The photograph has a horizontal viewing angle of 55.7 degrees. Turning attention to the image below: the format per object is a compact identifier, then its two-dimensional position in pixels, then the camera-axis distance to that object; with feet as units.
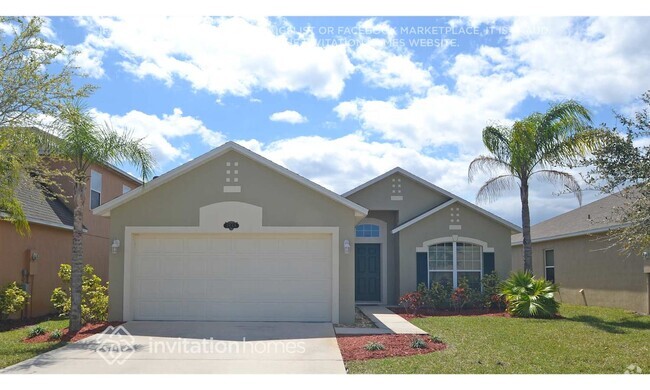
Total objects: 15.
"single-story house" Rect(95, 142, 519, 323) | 48.34
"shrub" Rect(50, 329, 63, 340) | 40.47
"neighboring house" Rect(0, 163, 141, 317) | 52.39
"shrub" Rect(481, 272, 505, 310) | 62.91
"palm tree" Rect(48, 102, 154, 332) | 42.45
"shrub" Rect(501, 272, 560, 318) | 54.24
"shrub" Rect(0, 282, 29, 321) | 47.97
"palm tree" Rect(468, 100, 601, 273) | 57.62
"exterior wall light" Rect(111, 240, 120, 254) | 48.21
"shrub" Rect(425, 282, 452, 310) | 63.00
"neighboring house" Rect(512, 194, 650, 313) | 60.64
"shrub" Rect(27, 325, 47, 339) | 41.93
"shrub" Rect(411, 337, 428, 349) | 36.91
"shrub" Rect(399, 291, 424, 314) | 60.31
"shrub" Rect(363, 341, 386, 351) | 35.83
